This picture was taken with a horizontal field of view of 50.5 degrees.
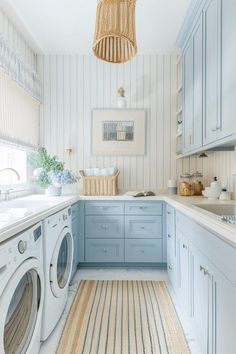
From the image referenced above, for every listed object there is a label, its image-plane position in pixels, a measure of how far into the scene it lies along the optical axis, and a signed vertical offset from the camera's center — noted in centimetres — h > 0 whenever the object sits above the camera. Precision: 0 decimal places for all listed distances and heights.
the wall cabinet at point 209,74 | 155 +78
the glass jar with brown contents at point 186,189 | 285 -15
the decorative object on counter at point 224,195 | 227 -17
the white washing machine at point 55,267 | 157 -65
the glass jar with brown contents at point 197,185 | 291 -10
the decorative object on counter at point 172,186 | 311 -12
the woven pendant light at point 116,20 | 150 +95
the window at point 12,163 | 260 +16
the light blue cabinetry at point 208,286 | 103 -57
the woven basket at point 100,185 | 299 -10
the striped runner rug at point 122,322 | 159 -107
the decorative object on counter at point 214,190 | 240 -13
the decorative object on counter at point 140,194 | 284 -20
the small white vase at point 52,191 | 277 -16
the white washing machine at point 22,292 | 98 -54
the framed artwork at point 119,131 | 324 +59
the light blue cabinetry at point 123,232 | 276 -62
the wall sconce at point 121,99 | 314 +97
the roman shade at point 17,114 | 234 +67
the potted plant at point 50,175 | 269 +1
